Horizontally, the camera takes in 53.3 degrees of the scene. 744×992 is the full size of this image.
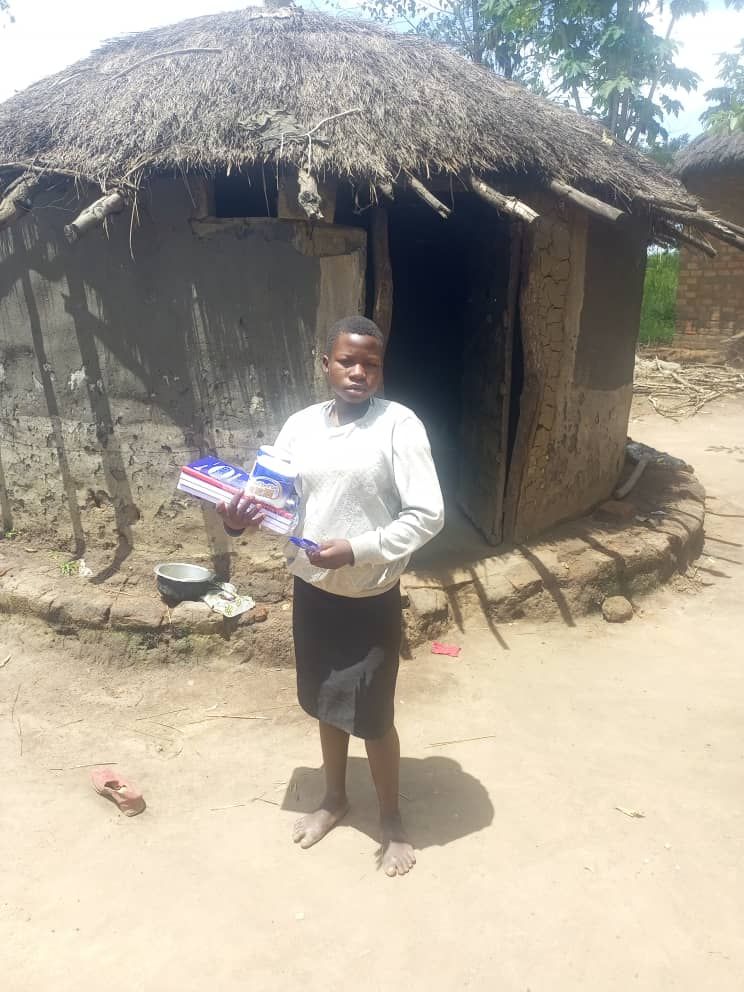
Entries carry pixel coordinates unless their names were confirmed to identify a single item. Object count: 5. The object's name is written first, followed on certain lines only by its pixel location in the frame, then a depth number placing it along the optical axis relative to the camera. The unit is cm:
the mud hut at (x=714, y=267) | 1023
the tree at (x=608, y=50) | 1216
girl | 200
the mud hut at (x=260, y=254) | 357
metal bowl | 378
